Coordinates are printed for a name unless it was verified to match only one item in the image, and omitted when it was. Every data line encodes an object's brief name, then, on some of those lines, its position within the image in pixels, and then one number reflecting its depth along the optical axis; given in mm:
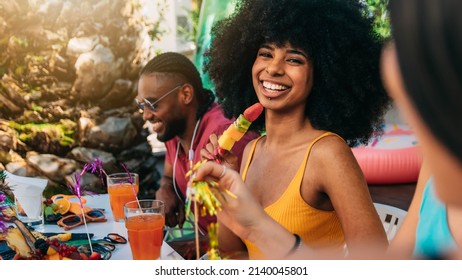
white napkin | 1333
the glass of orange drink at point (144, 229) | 1112
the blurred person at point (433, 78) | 551
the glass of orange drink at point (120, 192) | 1404
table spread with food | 1121
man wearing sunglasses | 1702
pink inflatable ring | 2855
